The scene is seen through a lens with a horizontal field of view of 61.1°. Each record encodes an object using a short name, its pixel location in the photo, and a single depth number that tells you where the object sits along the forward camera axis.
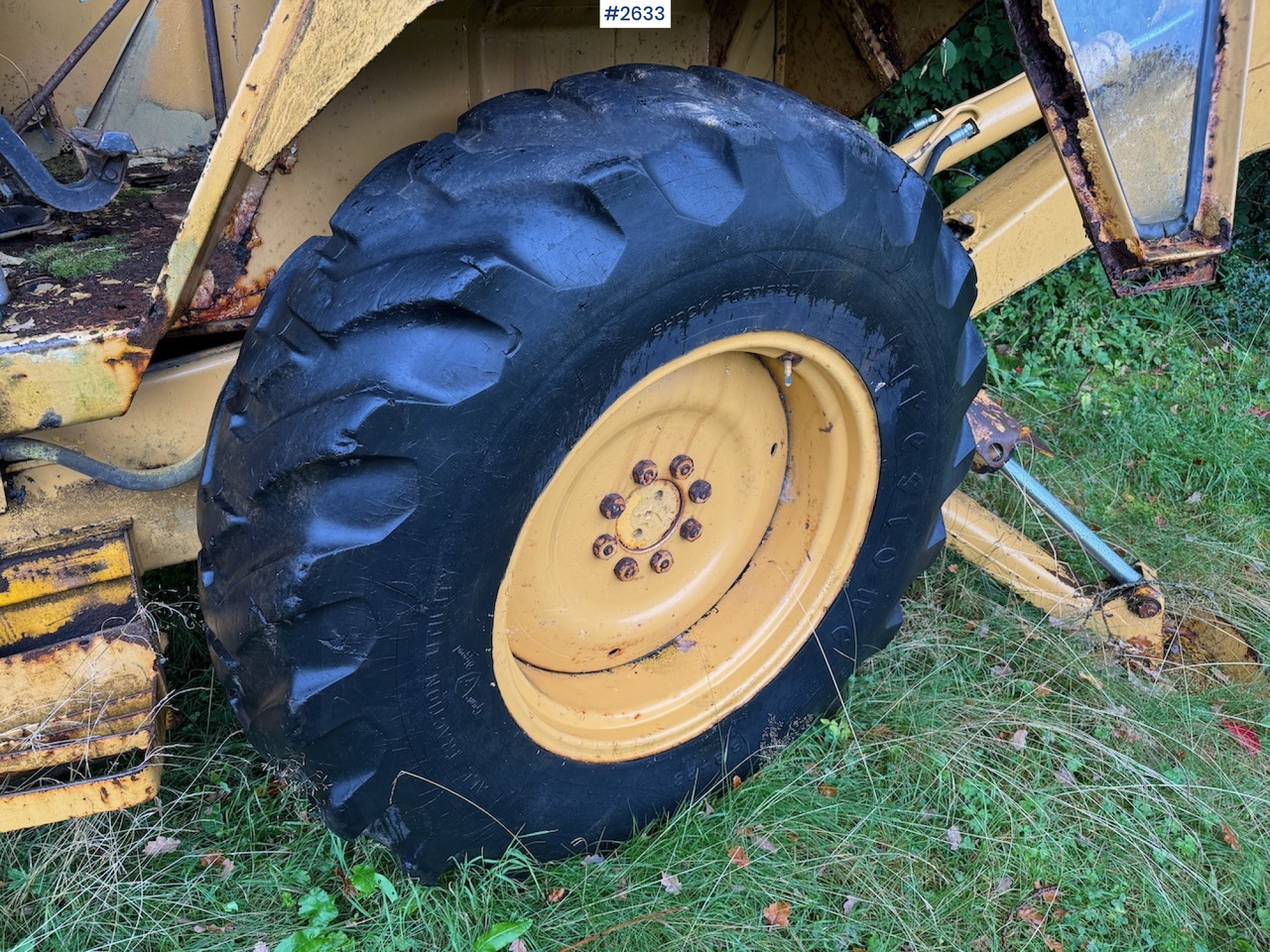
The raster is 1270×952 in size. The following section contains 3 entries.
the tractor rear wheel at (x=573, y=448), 1.39
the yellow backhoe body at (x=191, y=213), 1.40
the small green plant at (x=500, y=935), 1.76
